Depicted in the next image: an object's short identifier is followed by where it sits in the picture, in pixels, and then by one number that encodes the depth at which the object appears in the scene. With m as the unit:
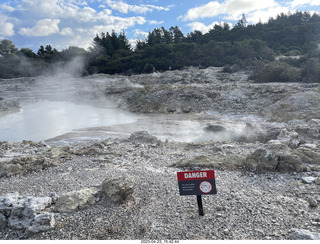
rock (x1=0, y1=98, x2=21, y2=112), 20.64
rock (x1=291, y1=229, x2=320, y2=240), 3.23
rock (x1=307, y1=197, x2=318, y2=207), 4.15
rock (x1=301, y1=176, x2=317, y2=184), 5.21
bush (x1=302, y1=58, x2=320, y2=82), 19.23
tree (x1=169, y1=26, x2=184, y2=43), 50.12
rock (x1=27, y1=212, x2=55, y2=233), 3.57
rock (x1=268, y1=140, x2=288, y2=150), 7.61
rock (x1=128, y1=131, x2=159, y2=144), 10.06
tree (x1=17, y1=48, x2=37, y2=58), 47.54
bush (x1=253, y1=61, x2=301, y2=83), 20.67
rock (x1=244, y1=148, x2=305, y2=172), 5.82
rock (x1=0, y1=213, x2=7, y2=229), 3.79
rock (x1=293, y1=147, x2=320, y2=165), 6.38
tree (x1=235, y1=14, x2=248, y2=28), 53.35
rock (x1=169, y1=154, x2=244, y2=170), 6.29
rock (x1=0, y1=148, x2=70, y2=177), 6.09
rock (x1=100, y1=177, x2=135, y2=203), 4.31
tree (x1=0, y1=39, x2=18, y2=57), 49.56
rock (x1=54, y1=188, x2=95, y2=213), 4.06
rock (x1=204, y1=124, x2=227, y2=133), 12.38
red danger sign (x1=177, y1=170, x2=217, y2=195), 3.69
